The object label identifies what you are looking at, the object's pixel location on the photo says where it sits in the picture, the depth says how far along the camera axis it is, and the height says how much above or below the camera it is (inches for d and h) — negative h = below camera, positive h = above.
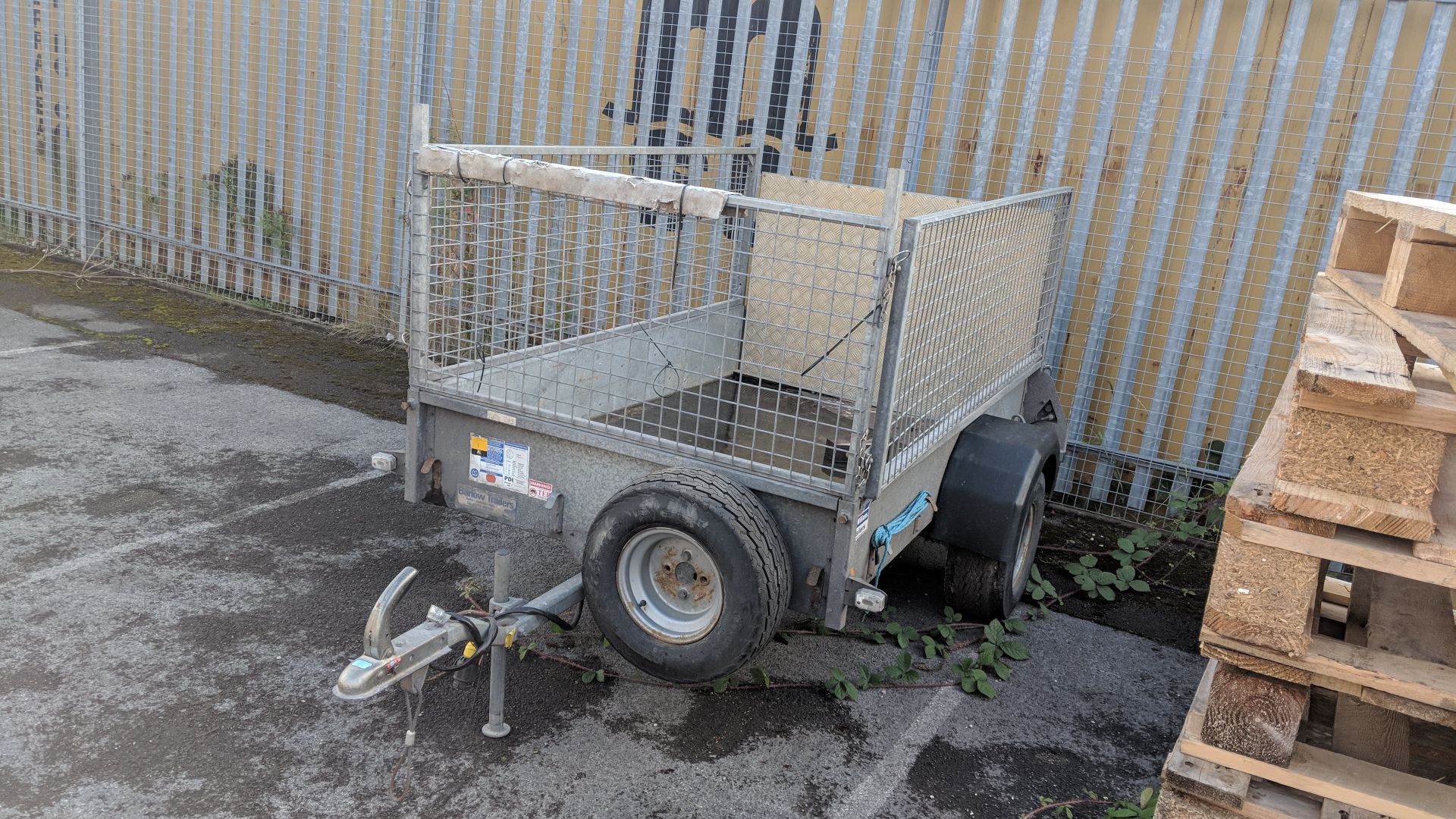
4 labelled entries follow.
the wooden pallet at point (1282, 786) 94.3 -51.8
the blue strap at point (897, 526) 155.6 -58.1
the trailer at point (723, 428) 141.1 -49.5
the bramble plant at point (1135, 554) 215.2 -81.8
